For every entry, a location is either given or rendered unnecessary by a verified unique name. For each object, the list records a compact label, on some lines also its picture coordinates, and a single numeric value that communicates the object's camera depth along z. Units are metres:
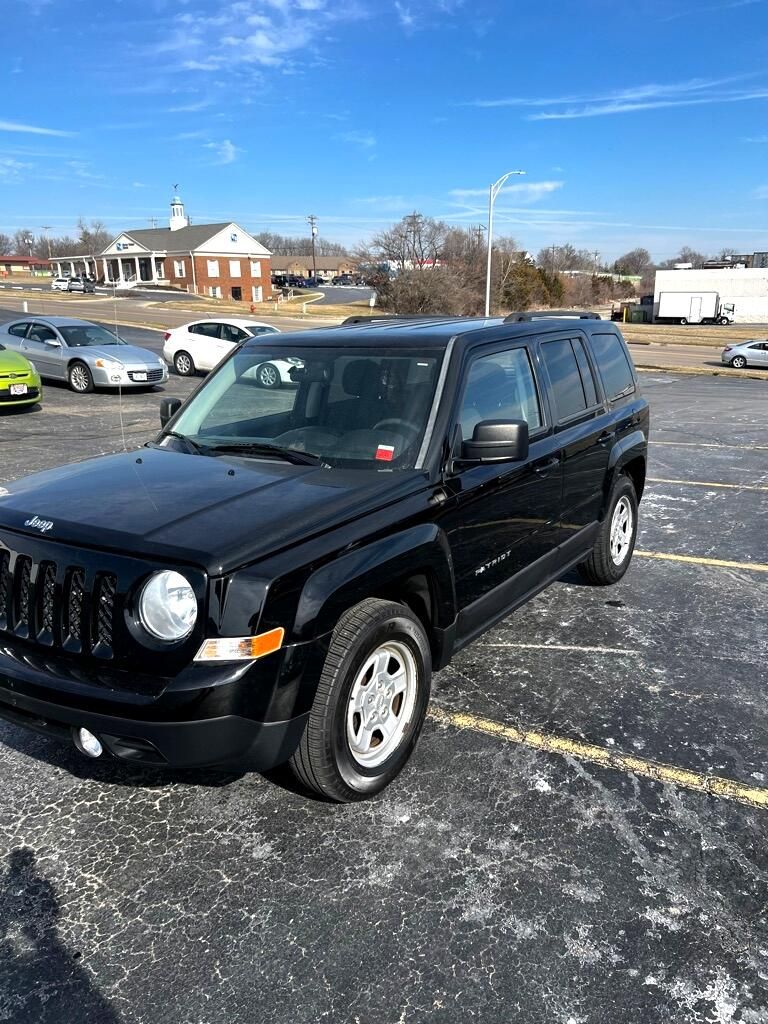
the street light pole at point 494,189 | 35.54
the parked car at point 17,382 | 13.55
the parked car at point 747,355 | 32.06
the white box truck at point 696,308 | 68.62
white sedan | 20.36
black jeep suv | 2.65
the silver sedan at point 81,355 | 16.72
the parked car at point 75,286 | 53.71
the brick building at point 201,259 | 80.62
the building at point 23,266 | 119.69
